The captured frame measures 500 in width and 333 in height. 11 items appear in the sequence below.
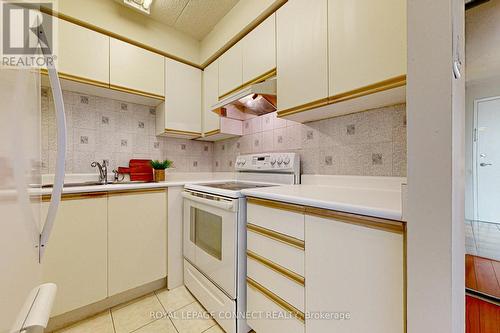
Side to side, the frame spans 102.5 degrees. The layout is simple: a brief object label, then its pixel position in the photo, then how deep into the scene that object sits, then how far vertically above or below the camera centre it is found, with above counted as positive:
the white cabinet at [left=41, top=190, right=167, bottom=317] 1.19 -0.53
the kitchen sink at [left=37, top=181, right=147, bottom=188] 1.54 -0.14
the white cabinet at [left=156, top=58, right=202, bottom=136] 1.89 +0.63
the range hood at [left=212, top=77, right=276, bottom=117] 1.37 +0.51
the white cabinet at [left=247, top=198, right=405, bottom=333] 0.65 -0.42
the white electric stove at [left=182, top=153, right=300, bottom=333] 1.16 -0.47
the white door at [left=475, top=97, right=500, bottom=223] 1.02 +0.06
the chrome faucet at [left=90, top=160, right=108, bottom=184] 1.71 -0.04
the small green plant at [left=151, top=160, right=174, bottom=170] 1.87 +0.01
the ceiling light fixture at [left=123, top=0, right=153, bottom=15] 1.53 +1.25
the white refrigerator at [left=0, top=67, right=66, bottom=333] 0.30 -0.08
